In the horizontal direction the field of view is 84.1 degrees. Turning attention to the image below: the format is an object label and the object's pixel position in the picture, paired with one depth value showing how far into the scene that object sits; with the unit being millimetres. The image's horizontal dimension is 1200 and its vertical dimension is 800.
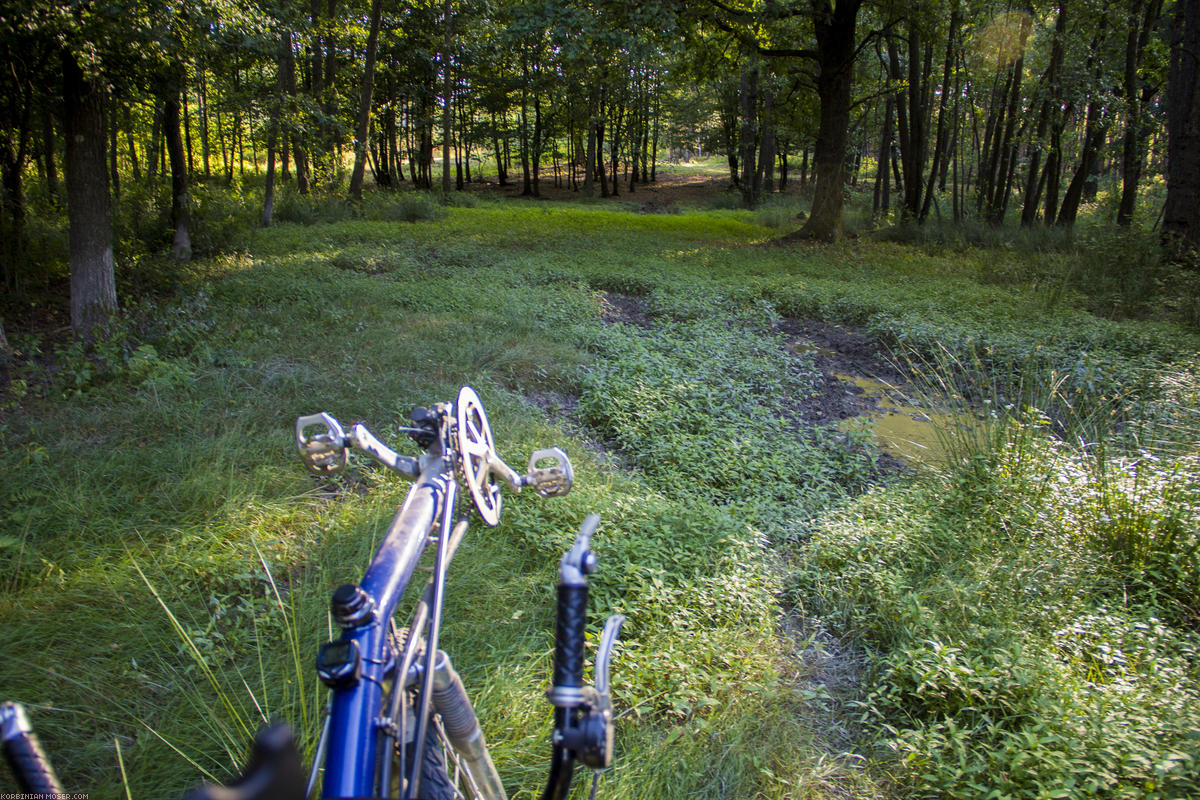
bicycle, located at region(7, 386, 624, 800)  665
